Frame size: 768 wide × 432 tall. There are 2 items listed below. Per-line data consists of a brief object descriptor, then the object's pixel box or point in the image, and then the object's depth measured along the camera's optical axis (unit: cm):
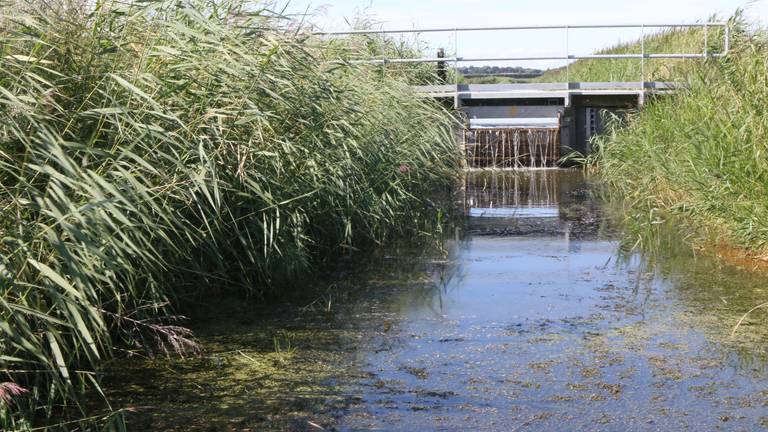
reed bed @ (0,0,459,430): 386
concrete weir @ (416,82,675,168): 1754
